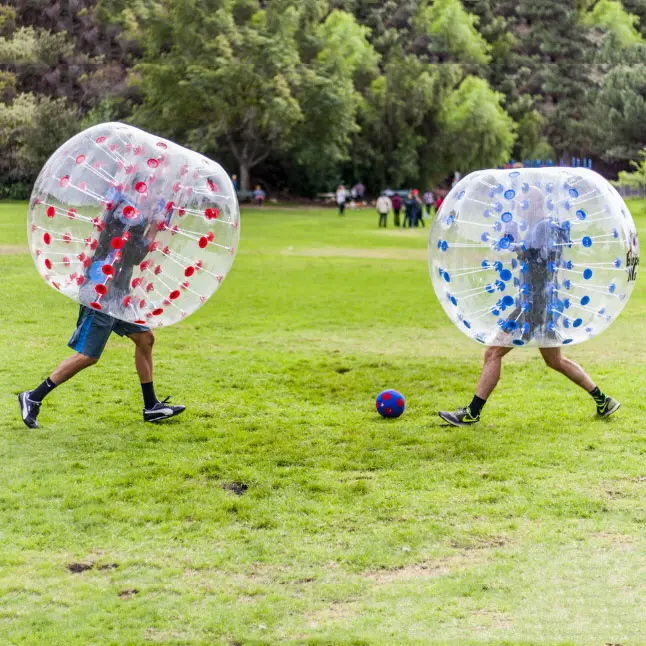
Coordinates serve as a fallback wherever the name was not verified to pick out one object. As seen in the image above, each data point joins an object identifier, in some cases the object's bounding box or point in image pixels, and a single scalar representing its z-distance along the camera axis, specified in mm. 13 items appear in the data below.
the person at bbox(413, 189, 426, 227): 40259
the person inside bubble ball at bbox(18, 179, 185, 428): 7875
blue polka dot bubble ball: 8117
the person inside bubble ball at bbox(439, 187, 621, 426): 8078
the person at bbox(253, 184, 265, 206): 54219
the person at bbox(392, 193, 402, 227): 41656
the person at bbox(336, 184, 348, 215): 48812
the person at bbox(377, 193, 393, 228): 40562
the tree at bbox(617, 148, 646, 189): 53222
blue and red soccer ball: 9117
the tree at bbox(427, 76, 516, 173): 66125
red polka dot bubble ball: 7887
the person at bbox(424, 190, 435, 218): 52747
